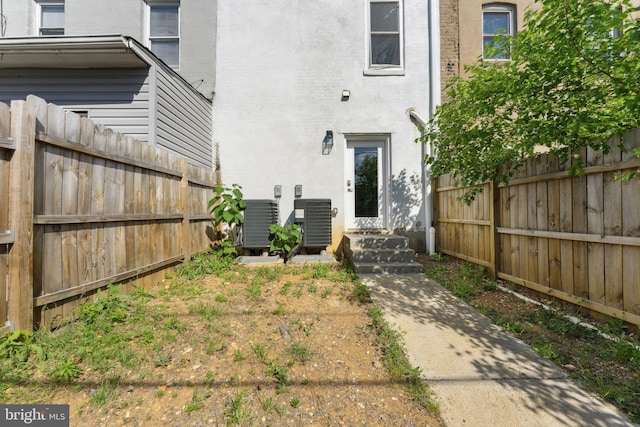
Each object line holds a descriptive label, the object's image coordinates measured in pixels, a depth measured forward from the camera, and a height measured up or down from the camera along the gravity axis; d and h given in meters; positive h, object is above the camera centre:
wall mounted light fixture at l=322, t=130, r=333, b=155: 5.97 +1.62
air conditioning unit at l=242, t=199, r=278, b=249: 5.29 -0.16
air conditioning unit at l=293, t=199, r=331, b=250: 5.50 -0.07
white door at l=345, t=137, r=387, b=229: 6.14 +0.77
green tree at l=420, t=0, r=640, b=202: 2.42 +1.36
